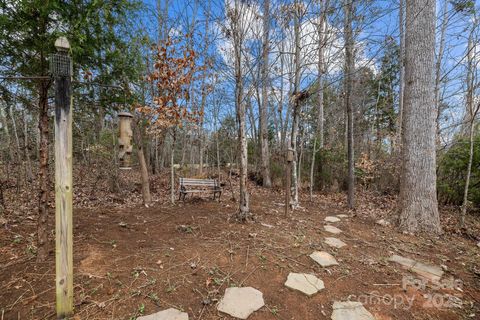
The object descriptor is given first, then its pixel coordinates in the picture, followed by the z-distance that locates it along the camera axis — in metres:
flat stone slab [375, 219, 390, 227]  4.05
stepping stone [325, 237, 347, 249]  3.07
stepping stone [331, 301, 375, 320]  1.75
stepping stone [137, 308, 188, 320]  1.64
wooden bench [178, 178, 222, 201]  5.44
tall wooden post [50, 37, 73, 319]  1.49
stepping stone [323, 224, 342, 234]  3.63
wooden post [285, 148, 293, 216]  3.99
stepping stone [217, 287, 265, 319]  1.74
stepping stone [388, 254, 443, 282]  2.40
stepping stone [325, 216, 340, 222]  4.29
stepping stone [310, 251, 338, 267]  2.55
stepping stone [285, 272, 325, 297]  2.04
